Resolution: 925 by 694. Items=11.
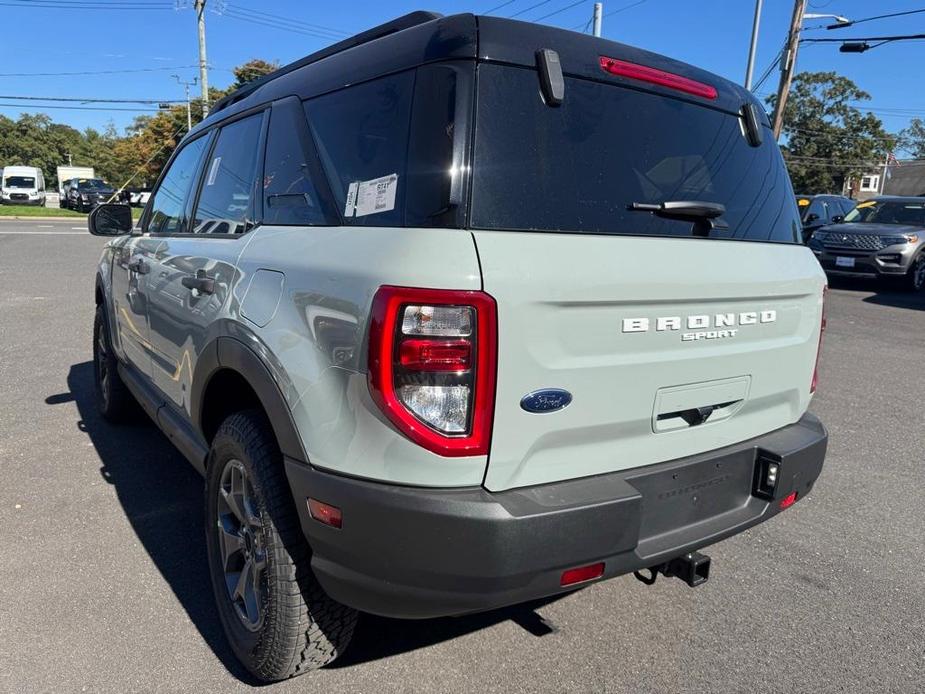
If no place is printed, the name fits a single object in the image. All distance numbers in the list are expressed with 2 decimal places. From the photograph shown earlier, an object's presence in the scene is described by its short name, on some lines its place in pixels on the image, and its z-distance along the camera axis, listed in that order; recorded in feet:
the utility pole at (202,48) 97.14
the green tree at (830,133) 186.39
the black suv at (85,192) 121.54
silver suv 40.27
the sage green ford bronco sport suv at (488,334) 5.71
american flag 185.68
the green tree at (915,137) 306.14
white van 130.21
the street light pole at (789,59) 67.67
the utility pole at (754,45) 68.28
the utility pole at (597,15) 57.11
